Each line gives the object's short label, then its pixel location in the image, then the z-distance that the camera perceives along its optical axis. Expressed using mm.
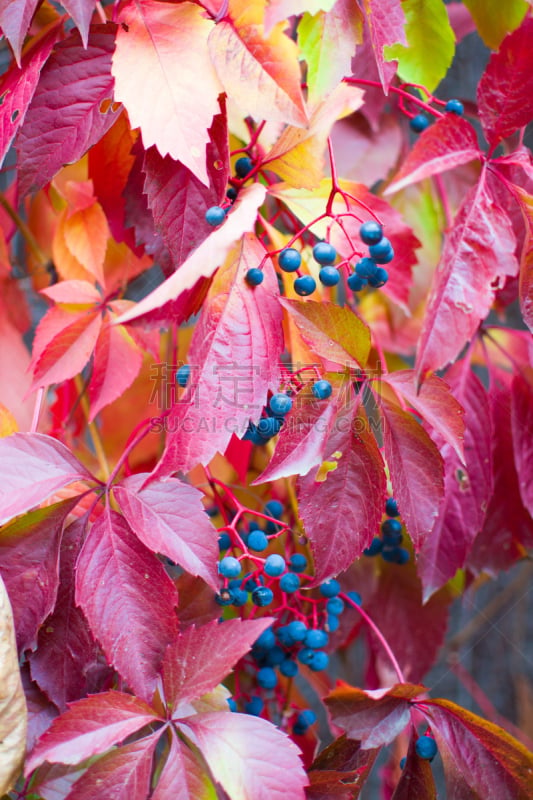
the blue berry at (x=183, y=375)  610
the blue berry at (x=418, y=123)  682
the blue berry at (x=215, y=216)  577
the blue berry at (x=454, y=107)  635
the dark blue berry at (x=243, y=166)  614
